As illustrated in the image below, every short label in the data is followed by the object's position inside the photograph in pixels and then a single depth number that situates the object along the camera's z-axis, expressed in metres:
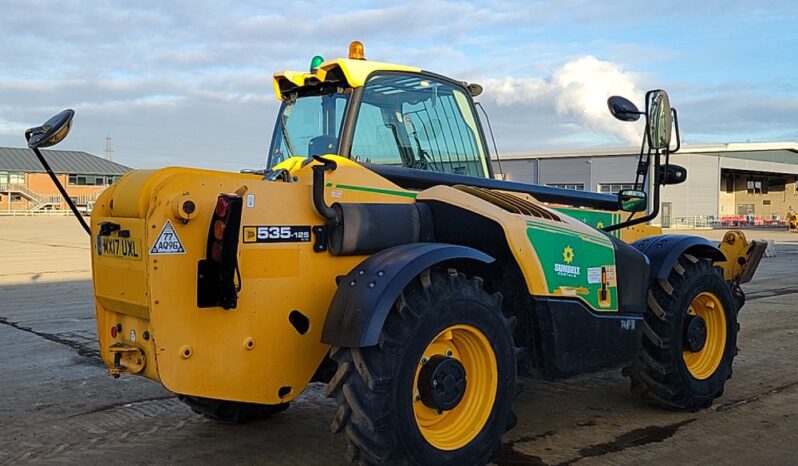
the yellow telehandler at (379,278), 3.80
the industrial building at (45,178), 67.69
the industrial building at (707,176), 47.50
